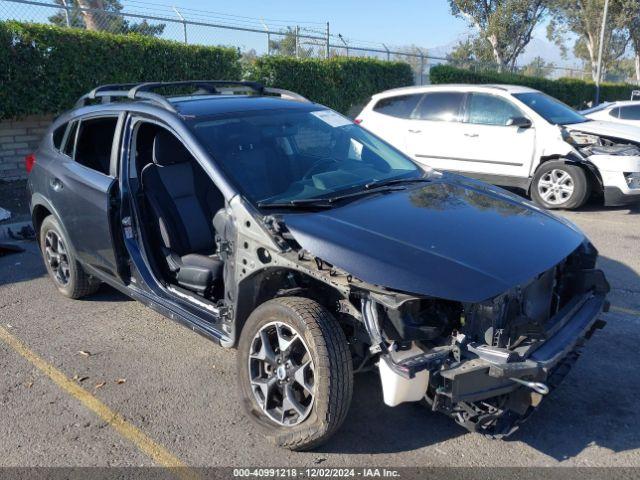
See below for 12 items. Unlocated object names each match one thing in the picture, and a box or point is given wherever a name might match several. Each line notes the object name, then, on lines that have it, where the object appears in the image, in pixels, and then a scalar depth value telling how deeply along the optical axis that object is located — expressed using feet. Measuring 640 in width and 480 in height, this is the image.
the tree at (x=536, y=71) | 115.71
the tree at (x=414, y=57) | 62.08
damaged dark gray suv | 9.31
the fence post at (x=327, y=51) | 52.65
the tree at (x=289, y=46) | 47.10
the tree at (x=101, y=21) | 35.45
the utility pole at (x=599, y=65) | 88.17
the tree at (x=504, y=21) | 106.63
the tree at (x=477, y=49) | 119.34
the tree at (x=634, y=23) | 124.77
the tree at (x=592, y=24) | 130.11
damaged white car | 26.55
